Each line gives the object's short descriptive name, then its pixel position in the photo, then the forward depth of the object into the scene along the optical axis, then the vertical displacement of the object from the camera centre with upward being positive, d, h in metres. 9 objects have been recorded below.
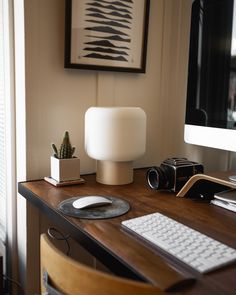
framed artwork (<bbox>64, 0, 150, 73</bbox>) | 1.42 +0.29
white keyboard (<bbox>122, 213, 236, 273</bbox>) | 0.72 -0.34
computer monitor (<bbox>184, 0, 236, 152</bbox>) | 1.15 +0.09
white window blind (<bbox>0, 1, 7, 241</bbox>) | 1.54 -0.24
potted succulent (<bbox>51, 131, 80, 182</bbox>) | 1.34 -0.27
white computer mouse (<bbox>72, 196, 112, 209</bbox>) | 1.07 -0.34
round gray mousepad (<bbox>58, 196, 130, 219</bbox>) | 1.01 -0.35
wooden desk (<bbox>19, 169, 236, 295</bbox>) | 0.67 -0.36
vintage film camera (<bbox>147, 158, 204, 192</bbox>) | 1.29 -0.29
